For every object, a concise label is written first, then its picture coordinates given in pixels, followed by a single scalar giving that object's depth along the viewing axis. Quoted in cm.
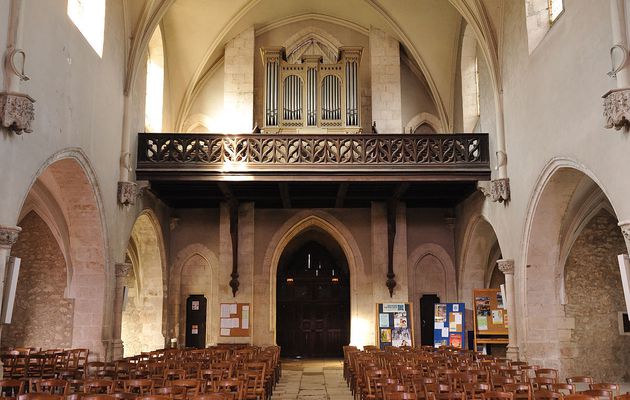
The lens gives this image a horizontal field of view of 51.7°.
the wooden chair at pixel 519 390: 815
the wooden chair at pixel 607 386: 812
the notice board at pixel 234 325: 1959
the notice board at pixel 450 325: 1784
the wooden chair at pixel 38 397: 655
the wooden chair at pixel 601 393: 741
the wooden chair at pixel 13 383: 780
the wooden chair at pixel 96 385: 808
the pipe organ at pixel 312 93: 1917
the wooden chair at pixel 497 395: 743
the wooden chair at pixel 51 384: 809
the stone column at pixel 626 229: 907
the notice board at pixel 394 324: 1867
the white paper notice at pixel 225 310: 1964
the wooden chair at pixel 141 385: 817
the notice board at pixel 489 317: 1591
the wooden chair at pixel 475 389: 806
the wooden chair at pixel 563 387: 830
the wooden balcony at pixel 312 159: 1591
